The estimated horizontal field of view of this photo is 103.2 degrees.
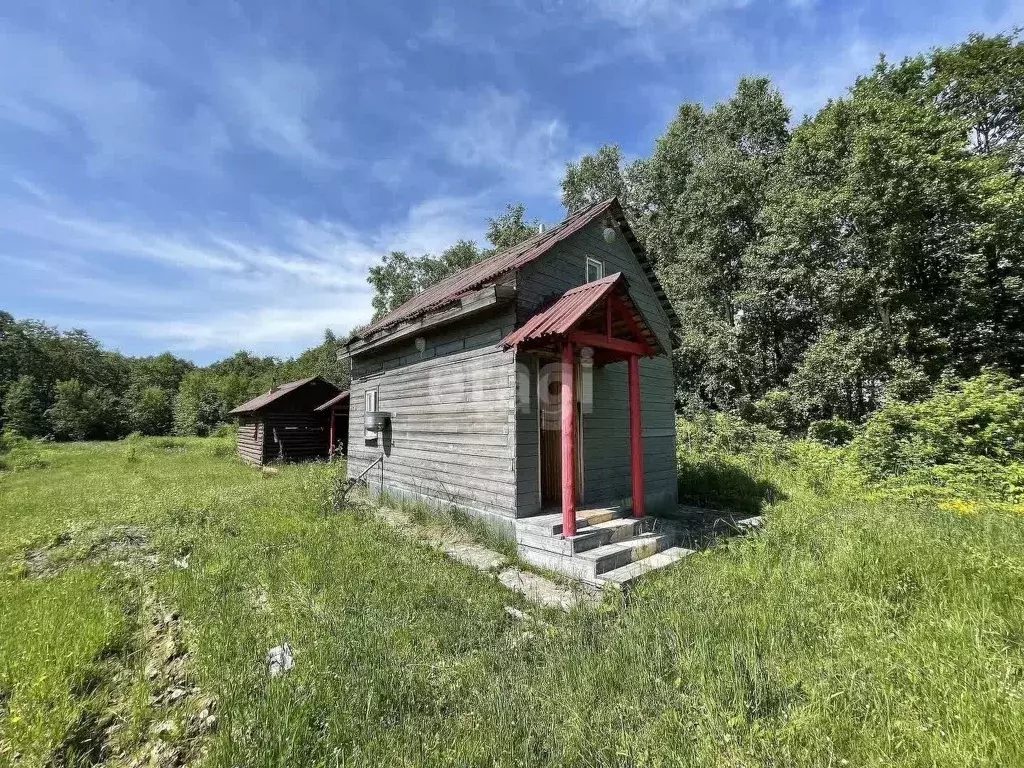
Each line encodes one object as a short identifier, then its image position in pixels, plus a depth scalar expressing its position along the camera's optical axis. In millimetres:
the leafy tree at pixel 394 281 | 30672
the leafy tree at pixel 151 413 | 40375
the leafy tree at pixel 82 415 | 36119
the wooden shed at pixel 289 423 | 20203
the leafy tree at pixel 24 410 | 34750
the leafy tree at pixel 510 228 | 25781
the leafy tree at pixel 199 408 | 39844
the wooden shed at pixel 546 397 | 6082
